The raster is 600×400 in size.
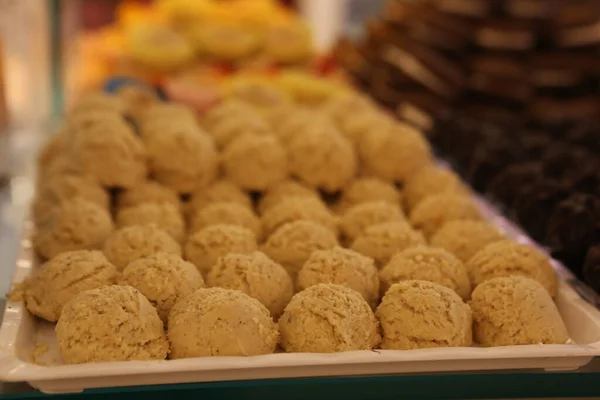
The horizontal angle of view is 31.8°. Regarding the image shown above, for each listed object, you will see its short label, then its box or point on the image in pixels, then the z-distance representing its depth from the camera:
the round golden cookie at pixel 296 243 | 0.45
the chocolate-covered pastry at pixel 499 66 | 0.84
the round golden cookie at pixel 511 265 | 0.44
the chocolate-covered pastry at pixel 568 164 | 0.54
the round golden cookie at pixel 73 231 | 0.47
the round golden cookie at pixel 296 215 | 0.49
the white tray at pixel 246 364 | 0.37
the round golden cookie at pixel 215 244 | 0.45
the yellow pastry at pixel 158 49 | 0.92
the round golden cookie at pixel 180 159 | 0.52
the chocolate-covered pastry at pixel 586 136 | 0.64
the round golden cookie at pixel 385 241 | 0.46
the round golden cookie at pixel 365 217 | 0.50
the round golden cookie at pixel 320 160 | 0.54
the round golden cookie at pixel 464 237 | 0.47
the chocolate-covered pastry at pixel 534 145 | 0.62
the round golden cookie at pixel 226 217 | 0.49
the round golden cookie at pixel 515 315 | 0.41
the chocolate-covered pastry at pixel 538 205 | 0.51
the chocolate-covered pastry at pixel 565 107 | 0.84
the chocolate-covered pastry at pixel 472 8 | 0.86
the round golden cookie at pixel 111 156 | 0.51
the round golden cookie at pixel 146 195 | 0.51
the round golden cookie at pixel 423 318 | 0.40
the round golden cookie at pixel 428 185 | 0.54
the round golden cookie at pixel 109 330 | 0.38
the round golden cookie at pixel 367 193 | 0.54
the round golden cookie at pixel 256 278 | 0.42
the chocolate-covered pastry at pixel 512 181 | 0.55
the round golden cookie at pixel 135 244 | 0.44
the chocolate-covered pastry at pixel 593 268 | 0.44
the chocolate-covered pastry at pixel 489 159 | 0.60
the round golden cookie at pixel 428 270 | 0.43
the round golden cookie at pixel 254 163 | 0.53
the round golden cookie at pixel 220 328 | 0.38
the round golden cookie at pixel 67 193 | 0.50
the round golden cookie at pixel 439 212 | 0.51
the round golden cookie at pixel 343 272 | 0.43
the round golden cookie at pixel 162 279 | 0.41
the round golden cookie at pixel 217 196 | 0.52
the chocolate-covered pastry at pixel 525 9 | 0.85
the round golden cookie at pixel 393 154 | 0.56
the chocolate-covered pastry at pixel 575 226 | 0.47
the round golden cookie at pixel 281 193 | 0.53
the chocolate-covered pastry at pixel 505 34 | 0.85
